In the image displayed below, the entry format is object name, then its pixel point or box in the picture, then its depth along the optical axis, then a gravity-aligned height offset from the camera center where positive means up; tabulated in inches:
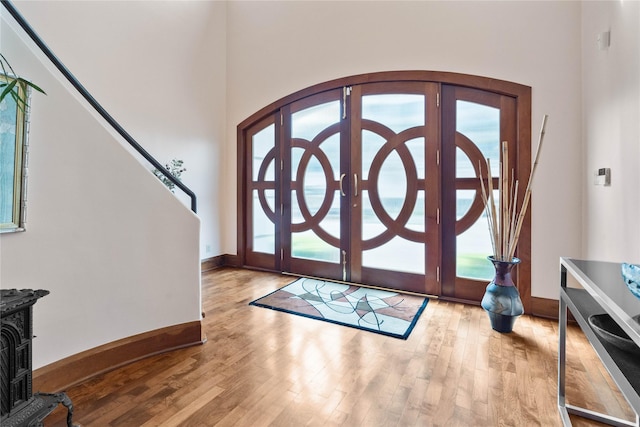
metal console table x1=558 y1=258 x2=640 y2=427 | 35.1 -16.2
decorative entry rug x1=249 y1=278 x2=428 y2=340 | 102.7 -35.5
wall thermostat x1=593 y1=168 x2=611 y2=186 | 84.5 +9.4
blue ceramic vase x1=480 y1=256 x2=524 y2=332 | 95.0 -27.4
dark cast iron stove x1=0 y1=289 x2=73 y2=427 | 46.1 -23.3
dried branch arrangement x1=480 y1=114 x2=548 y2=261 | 98.2 -3.5
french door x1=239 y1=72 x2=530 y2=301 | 122.2 +12.9
